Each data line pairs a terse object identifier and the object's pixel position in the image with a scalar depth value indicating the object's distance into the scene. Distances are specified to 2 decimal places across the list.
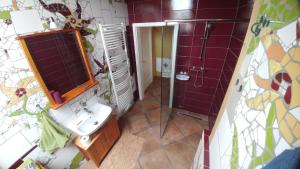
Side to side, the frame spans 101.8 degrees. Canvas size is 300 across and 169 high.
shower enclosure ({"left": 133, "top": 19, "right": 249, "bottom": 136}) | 2.04
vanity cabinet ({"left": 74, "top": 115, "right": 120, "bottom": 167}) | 1.77
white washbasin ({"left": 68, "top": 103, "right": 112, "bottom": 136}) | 1.67
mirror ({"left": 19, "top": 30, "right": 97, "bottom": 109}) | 1.29
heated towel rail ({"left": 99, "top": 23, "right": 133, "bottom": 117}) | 2.06
